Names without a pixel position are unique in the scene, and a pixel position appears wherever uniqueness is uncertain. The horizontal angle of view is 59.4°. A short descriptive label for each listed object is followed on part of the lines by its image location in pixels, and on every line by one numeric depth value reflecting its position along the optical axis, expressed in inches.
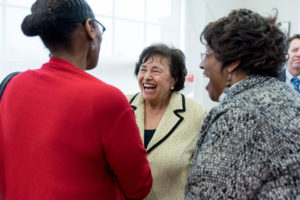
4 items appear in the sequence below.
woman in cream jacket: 56.1
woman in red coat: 28.9
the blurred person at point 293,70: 96.0
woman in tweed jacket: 28.9
